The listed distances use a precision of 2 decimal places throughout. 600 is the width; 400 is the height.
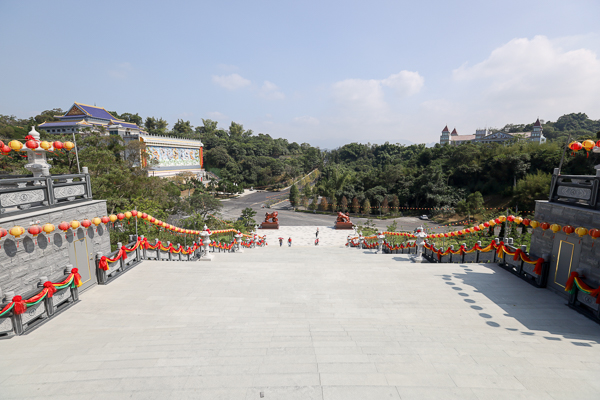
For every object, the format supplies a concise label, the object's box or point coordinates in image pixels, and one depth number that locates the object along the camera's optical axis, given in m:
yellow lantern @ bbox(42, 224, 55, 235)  5.12
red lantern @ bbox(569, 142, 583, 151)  5.71
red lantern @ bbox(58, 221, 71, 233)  5.52
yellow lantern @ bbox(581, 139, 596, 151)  5.50
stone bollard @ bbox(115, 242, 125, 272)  7.29
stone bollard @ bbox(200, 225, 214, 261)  9.31
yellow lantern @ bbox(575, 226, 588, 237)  5.23
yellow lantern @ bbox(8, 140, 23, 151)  5.21
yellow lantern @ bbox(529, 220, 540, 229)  6.48
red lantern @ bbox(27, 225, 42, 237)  4.87
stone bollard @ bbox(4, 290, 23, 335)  4.36
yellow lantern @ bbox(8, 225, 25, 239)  4.56
